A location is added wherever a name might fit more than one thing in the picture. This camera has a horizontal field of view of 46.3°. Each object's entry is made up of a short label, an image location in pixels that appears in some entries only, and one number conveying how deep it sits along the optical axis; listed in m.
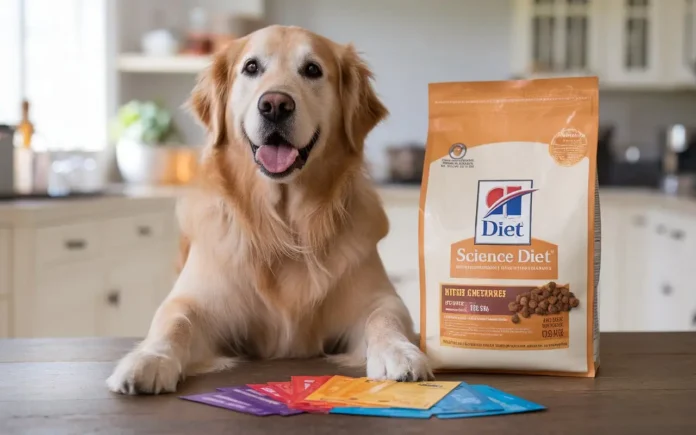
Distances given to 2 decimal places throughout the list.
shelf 4.16
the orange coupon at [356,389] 0.86
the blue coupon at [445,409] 0.82
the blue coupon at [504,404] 0.82
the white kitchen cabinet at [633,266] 3.81
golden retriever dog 1.25
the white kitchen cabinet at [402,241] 3.92
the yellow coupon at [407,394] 0.85
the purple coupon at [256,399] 0.83
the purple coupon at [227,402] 0.83
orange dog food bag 1.01
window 3.48
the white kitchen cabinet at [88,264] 2.49
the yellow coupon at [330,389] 0.87
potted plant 4.07
